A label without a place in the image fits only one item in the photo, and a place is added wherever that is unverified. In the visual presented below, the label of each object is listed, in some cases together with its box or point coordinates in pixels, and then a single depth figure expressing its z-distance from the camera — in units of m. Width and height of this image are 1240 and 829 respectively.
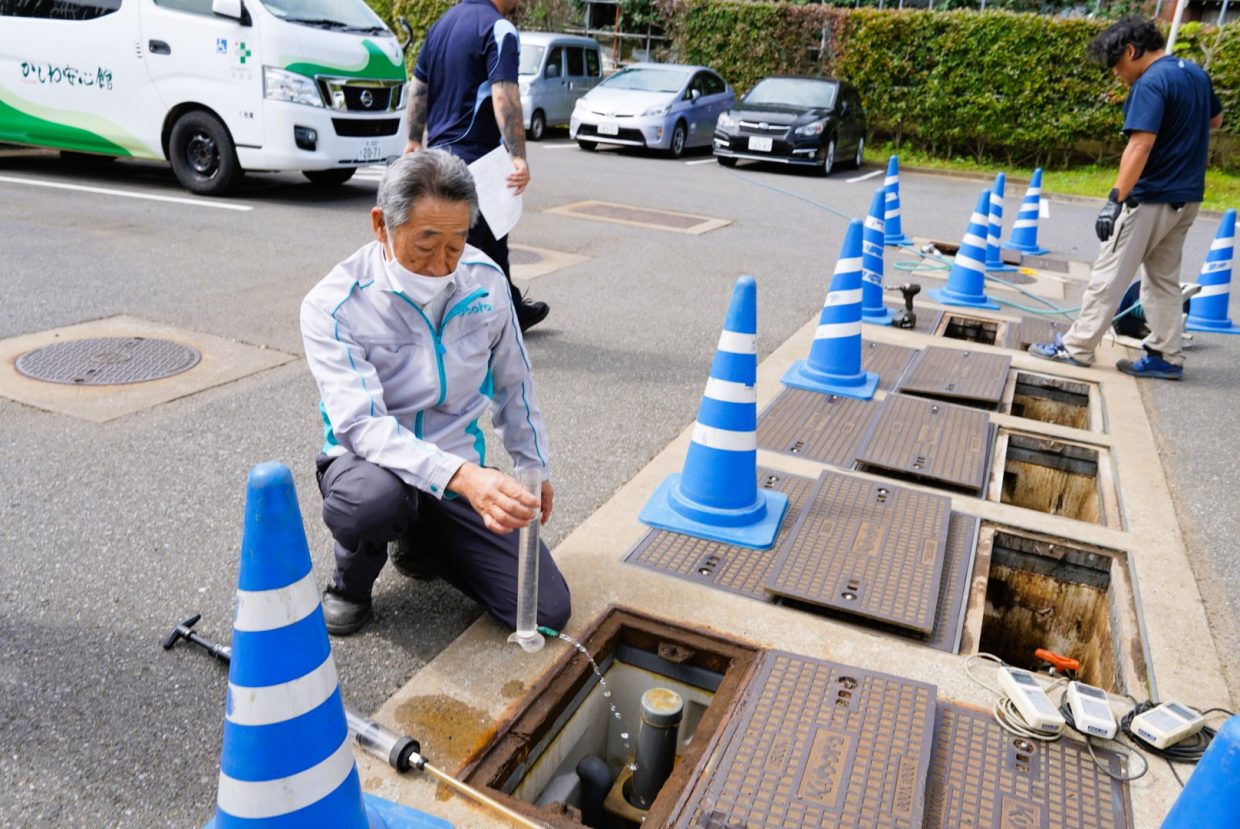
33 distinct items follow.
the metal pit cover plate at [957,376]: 4.98
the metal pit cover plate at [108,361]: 4.49
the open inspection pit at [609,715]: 2.19
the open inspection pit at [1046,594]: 3.30
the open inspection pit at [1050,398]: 5.33
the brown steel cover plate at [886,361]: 5.23
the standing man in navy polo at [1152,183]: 5.16
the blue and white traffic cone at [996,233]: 8.70
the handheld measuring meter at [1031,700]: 2.40
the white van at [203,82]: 8.34
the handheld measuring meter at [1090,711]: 2.41
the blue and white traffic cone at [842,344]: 4.78
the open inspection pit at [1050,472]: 4.32
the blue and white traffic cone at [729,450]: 3.37
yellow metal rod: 2.02
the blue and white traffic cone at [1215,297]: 7.23
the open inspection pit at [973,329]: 6.66
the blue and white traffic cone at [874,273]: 6.40
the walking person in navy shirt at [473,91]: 4.68
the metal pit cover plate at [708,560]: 3.04
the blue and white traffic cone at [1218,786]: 1.46
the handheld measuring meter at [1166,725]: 2.37
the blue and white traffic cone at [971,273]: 7.23
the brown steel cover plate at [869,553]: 2.93
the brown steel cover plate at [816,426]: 4.14
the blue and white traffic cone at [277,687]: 1.56
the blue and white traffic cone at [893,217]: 9.60
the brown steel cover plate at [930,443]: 3.94
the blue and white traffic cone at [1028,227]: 9.93
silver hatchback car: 15.32
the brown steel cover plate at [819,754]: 2.08
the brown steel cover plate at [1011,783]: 2.14
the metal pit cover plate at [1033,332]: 6.25
